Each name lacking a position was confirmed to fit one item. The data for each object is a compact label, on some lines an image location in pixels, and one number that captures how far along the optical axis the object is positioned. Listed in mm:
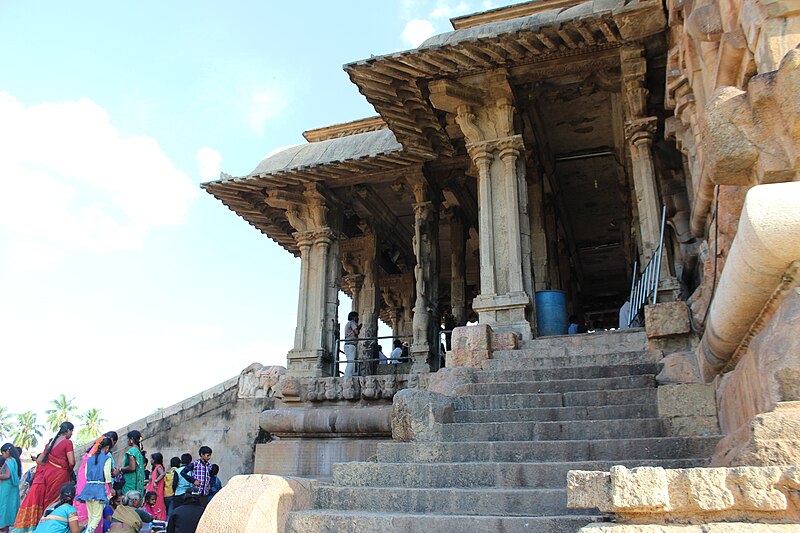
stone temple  2604
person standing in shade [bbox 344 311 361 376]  12008
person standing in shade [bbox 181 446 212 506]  6552
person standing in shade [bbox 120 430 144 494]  7277
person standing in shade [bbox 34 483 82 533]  5691
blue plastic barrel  8922
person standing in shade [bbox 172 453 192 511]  6258
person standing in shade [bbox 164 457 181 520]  7142
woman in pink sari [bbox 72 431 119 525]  6230
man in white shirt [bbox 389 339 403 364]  12891
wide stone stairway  3586
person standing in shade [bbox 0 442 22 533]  7004
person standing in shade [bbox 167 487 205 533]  5320
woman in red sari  6785
